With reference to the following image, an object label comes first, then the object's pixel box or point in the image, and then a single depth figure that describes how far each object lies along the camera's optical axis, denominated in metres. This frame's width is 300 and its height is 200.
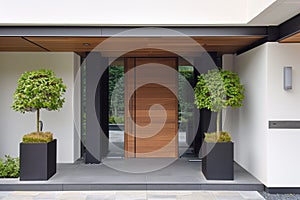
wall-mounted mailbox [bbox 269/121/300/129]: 6.24
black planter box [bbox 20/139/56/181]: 6.55
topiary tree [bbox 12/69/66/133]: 6.50
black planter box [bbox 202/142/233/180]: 6.62
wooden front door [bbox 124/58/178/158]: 9.21
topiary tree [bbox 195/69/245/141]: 6.69
